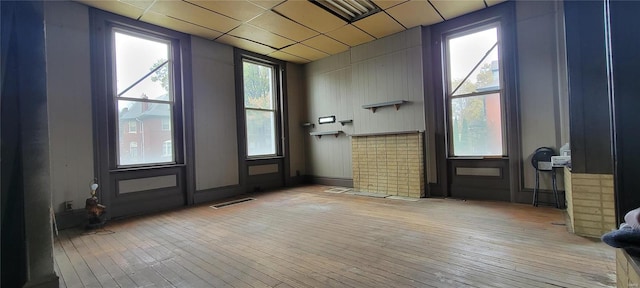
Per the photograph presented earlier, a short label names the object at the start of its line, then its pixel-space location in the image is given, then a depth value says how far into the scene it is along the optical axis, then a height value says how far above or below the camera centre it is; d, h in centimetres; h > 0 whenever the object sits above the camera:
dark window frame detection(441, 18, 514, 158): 464 +104
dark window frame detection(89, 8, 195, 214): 427 +54
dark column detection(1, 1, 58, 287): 181 +7
